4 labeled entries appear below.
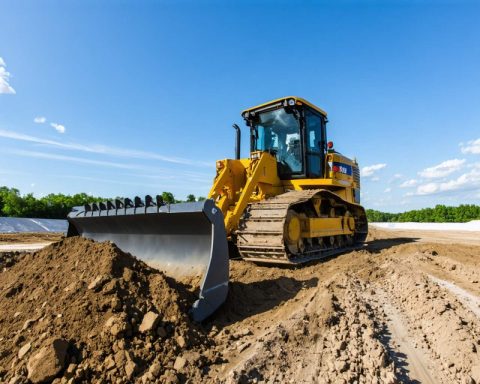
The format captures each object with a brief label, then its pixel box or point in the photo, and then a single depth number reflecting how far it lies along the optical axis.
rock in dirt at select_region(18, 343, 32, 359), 2.41
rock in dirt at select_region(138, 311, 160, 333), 2.59
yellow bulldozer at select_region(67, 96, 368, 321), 3.80
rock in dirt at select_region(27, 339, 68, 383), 2.17
